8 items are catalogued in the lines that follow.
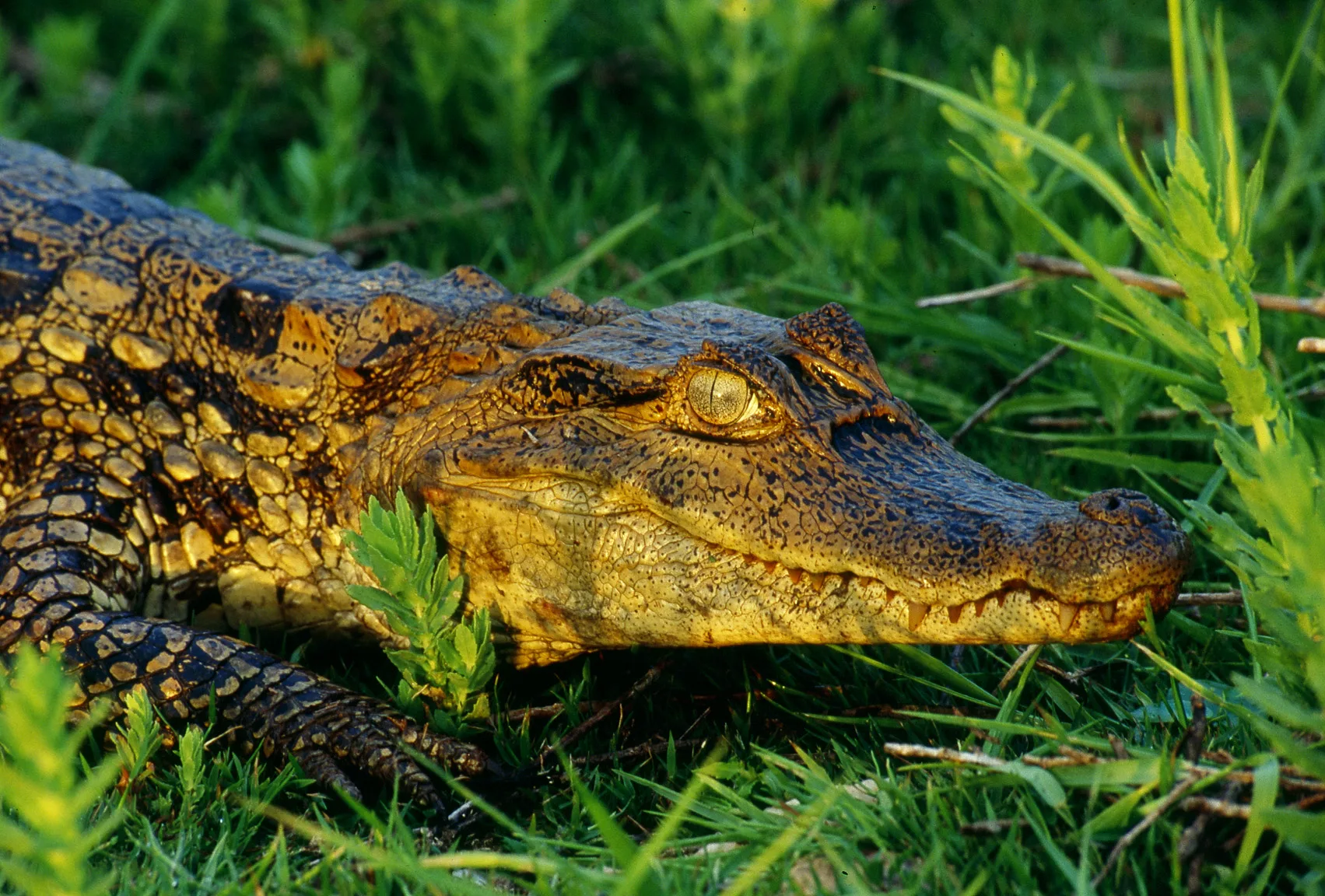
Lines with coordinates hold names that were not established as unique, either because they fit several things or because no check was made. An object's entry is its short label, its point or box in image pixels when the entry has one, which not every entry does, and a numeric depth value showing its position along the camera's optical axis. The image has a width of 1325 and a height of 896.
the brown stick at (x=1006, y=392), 7.57
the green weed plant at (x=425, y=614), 5.45
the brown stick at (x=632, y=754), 5.59
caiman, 5.23
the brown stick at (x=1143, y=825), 4.39
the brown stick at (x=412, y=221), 9.80
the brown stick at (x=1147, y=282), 6.59
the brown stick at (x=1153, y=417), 7.33
